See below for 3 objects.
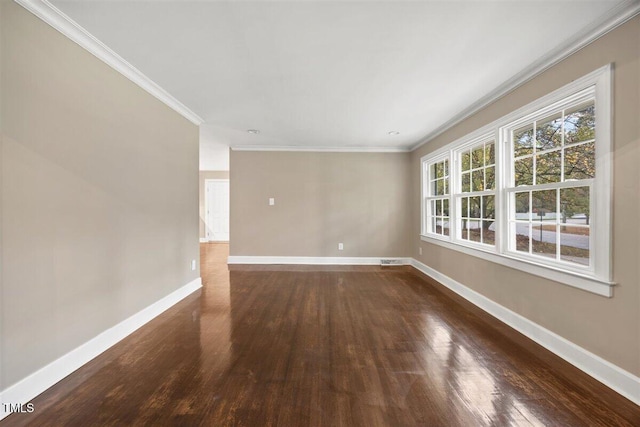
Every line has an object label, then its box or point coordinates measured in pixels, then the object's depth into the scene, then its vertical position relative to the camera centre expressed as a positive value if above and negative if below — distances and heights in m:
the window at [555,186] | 2.03 +0.22
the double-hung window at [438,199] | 4.34 +0.23
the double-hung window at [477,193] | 3.14 +0.24
